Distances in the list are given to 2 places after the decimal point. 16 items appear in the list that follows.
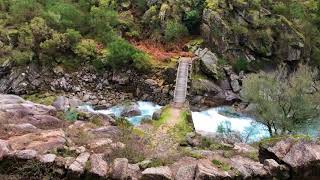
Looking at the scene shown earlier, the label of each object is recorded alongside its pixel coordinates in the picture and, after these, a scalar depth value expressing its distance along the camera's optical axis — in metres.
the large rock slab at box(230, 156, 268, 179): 8.84
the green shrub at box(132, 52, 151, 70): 20.61
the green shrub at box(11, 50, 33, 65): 20.03
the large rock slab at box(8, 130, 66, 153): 9.33
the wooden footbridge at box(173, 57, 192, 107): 18.57
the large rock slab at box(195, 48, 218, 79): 21.01
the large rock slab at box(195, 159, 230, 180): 8.65
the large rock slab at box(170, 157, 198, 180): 8.69
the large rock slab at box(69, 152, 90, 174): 8.62
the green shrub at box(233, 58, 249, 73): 21.72
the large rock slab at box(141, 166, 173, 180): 8.59
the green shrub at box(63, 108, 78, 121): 13.30
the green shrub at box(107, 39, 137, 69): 20.74
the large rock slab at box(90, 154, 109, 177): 8.60
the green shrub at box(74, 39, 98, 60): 20.99
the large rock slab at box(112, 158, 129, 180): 8.61
